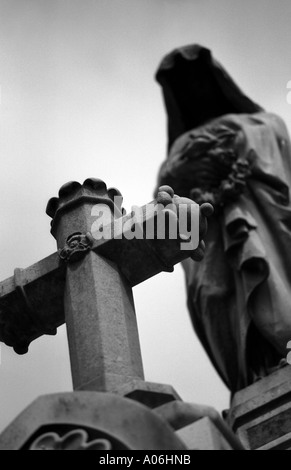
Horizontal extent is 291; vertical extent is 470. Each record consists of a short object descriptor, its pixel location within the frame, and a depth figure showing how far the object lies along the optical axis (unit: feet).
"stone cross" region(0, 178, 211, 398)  18.03
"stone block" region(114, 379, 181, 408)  16.88
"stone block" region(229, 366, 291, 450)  26.71
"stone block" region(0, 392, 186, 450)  14.97
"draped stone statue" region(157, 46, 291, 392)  32.35
